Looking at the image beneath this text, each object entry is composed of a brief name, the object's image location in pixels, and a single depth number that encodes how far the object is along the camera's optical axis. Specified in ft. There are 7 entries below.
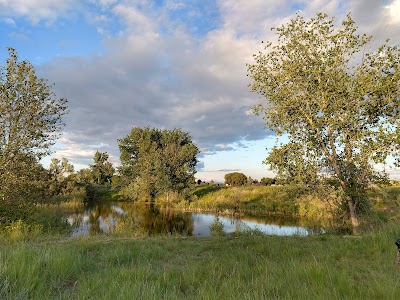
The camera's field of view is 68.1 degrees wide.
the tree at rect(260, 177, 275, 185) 203.92
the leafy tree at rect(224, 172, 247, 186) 234.09
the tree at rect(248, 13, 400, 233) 41.42
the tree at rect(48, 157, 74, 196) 151.31
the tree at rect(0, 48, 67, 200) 47.78
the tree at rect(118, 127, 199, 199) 153.38
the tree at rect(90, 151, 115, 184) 272.92
